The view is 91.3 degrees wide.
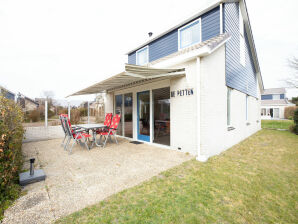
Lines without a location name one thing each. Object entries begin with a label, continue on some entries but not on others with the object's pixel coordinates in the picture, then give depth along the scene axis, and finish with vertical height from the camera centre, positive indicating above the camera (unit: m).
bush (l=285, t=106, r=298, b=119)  25.00 +0.03
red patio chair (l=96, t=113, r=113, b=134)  7.06 -0.45
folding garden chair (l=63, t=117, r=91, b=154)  5.59 -0.77
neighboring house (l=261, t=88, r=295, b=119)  28.52 +1.72
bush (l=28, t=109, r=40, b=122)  8.27 -0.08
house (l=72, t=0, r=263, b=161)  4.82 +1.04
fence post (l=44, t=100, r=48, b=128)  8.26 +0.03
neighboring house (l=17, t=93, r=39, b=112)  8.05 +0.61
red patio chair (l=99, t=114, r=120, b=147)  6.63 -0.65
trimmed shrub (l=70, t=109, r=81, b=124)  9.77 -0.17
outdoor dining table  6.12 -0.68
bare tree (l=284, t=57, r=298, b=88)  16.25 +4.30
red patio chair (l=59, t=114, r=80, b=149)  5.72 -0.22
